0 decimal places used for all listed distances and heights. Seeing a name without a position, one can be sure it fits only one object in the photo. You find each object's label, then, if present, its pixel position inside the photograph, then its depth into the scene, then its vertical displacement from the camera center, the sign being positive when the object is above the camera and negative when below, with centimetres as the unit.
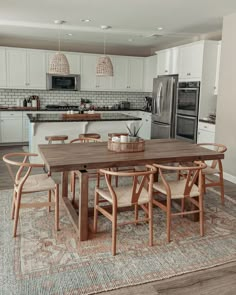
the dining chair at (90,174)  394 -107
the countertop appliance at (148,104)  840 -11
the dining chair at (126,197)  274 -90
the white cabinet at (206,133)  547 -54
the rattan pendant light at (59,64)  491 +50
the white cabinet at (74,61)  792 +89
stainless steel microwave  785 +36
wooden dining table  293 -58
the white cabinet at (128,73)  845 +70
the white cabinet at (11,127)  739 -75
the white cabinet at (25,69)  748 +63
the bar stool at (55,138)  506 -66
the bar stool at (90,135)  534 -63
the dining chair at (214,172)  388 -86
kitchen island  545 -50
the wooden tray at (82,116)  562 -33
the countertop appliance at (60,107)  793 -26
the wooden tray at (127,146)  343 -51
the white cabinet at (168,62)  662 +85
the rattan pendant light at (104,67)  511 +50
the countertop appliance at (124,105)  865 -16
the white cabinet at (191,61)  579 +76
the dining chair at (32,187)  301 -91
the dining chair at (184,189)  301 -88
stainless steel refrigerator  667 -11
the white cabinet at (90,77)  810 +54
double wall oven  592 -18
